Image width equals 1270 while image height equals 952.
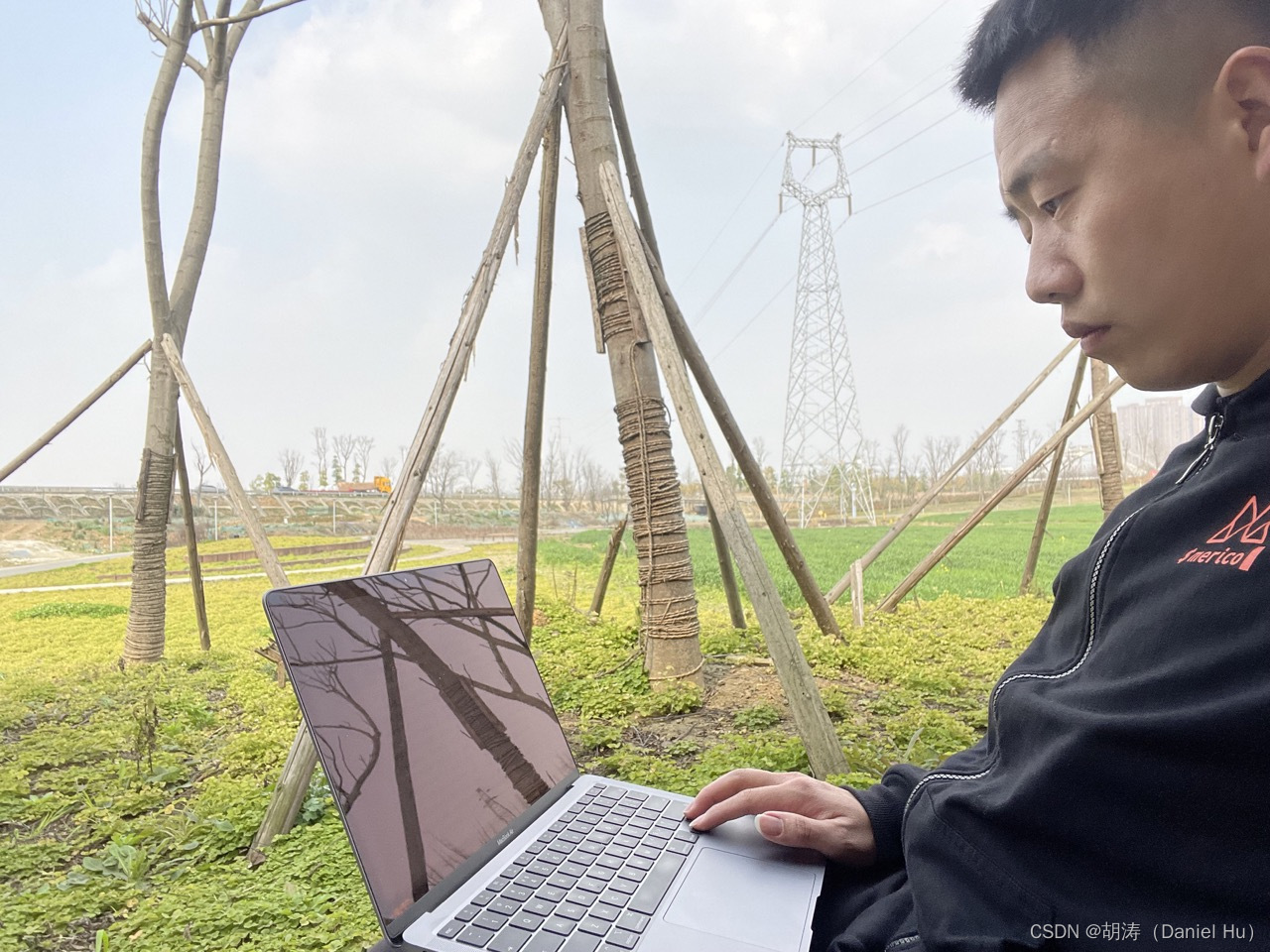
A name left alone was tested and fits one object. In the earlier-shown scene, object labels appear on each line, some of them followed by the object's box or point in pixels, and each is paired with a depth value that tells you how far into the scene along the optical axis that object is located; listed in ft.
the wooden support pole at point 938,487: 13.19
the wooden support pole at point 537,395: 9.48
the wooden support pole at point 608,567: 12.58
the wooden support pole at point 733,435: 8.93
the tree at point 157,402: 11.85
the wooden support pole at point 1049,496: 13.88
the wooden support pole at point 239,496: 9.14
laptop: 2.15
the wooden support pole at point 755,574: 5.76
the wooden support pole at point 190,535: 11.92
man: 1.67
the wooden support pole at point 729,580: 11.08
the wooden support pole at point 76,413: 10.86
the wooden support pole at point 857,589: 12.91
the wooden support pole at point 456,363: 6.08
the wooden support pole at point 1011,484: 12.27
